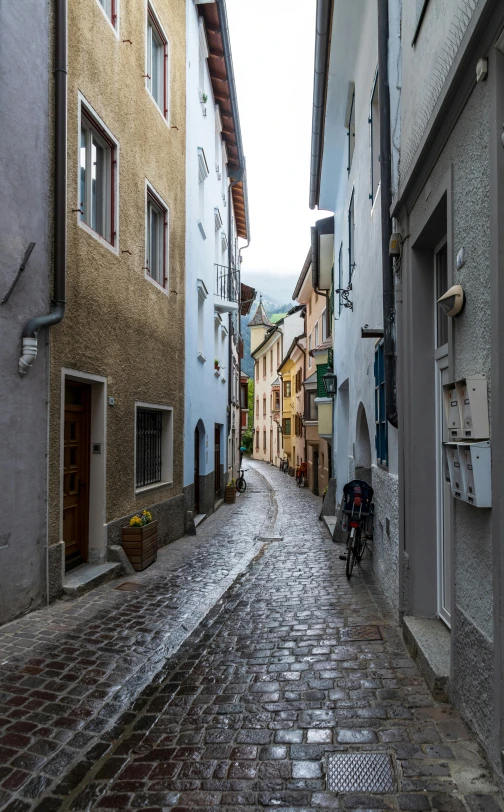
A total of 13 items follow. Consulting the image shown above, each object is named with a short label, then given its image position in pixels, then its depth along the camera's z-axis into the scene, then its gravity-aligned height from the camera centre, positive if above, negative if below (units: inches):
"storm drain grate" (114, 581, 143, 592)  279.7 -68.7
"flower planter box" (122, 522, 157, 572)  320.8 -56.6
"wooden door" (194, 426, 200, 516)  587.5 -37.9
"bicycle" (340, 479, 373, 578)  298.5 -37.1
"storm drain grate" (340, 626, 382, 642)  204.1 -66.5
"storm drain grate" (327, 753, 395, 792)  115.1 -65.6
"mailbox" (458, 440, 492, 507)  117.0 -6.8
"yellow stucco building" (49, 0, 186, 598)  272.1 +80.2
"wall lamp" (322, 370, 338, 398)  550.0 +51.4
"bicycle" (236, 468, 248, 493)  946.7 -72.3
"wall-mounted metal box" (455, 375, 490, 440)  120.0 +6.1
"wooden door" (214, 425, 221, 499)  760.5 -40.7
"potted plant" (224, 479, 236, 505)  773.3 -71.8
